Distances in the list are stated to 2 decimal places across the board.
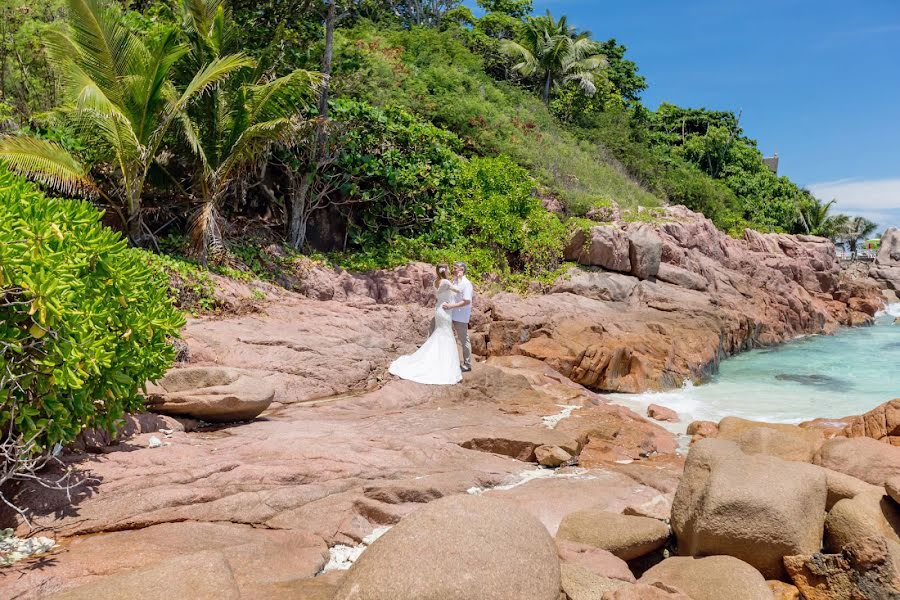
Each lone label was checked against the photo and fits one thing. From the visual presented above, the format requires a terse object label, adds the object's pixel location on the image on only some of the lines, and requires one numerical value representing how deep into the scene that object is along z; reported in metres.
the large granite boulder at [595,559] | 4.48
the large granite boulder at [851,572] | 4.48
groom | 11.12
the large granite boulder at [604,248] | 20.47
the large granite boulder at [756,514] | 4.79
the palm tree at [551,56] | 37.03
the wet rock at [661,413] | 11.37
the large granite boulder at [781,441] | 7.29
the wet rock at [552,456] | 7.44
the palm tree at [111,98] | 11.26
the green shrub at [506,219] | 19.08
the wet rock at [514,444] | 7.68
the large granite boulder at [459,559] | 3.29
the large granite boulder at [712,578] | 4.26
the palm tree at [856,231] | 56.31
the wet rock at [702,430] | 9.83
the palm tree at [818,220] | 50.06
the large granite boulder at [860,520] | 4.82
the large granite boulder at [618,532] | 5.05
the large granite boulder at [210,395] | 6.89
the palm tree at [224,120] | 13.14
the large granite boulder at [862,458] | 6.41
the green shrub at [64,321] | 4.01
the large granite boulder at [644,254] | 20.62
